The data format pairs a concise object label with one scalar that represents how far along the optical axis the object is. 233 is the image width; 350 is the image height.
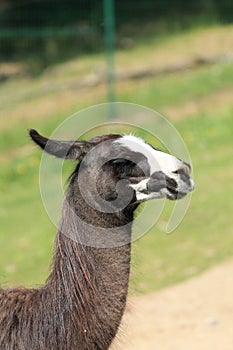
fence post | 25.55
